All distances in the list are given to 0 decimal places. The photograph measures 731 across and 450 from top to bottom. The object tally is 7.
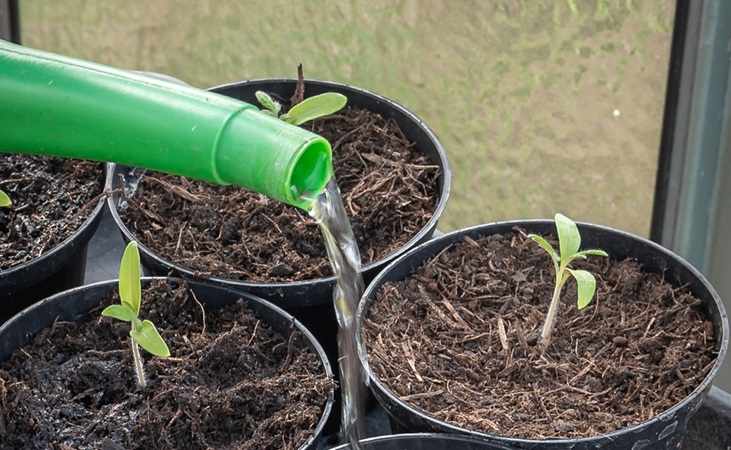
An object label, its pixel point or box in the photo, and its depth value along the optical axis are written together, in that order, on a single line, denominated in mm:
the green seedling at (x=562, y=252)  690
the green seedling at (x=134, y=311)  675
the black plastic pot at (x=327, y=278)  717
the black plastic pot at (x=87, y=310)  700
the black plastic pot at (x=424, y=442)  651
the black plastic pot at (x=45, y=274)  720
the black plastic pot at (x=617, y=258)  650
